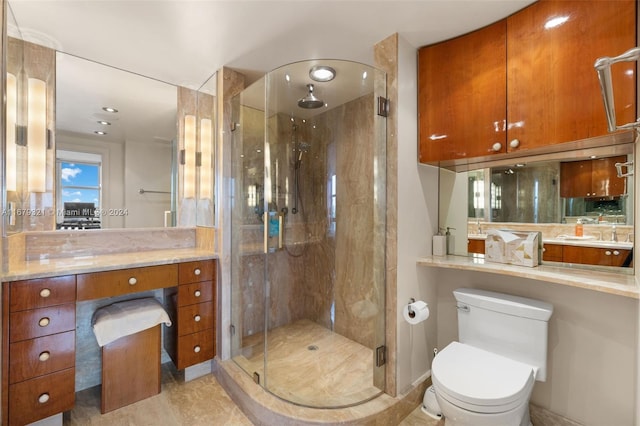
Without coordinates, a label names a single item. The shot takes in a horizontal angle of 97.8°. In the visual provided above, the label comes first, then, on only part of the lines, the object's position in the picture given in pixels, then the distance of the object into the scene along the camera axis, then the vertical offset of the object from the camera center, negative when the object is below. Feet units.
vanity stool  5.54 -2.93
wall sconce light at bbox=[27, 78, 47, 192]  5.71 +1.59
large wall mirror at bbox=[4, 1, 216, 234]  5.49 +1.55
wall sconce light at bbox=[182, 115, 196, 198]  7.76 +1.58
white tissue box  5.22 -0.67
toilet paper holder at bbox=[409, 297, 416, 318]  5.49 -1.98
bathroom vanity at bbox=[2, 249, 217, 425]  4.49 -1.76
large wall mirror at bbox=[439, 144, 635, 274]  4.74 +0.18
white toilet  3.99 -2.56
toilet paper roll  5.43 -1.97
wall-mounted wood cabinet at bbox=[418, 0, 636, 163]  4.00 +2.29
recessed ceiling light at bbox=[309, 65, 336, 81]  6.67 +3.40
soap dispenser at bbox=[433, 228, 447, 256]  6.39 -0.74
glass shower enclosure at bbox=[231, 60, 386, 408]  6.29 -0.50
